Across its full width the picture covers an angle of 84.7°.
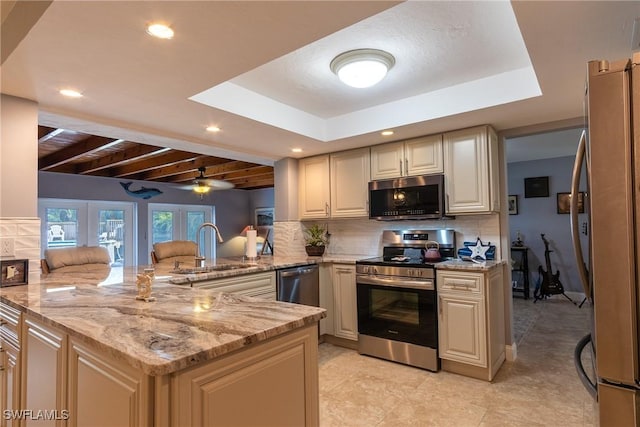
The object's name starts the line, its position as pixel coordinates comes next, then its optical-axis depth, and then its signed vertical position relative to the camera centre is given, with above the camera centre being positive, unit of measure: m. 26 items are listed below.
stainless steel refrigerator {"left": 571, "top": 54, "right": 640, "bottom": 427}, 1.10 -0.04
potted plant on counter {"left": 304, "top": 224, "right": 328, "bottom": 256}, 4.07 -0.20
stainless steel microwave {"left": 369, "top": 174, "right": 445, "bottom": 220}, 3.22 +0.23
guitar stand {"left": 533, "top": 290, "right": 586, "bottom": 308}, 5.27 -1.21
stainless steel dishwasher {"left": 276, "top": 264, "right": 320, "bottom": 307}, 3.25 -0.59
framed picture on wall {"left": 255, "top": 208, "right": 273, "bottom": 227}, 8.12 +0.16
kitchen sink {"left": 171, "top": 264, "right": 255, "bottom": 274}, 2.77 -0.36
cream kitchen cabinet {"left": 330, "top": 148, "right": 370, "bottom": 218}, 3.77 +0.43
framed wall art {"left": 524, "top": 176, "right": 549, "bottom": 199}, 5.84 +0.55
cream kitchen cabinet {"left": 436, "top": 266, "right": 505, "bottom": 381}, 2.76 -0.83
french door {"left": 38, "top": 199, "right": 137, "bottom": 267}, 5.61 +0.03
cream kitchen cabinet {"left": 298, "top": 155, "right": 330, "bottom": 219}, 4.11 +0.43
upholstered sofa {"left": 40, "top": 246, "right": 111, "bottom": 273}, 2.82 -0.28
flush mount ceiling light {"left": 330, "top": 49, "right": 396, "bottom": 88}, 2.16 +0.99
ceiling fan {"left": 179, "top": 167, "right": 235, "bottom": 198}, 5.01 +0.59
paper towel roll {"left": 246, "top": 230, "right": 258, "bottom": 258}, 3.75 -0.20
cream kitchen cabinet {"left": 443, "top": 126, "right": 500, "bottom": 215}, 3.04 +0.44
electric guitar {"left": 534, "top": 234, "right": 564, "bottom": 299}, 5.27 -0.98
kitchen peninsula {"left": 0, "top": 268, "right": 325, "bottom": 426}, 0.99 -0.45
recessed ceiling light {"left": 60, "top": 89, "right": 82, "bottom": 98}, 2.18 +0.85
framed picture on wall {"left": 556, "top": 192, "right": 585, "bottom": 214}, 5.61 +0.27
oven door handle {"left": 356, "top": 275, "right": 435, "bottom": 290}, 2.97 -0.54
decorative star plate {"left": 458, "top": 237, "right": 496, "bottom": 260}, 3.21 -0.28
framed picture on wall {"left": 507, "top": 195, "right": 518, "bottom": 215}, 6.09 +0.26
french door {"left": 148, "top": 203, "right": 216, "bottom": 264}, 6.86 +0.06
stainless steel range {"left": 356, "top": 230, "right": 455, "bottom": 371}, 2.97 -0.74
